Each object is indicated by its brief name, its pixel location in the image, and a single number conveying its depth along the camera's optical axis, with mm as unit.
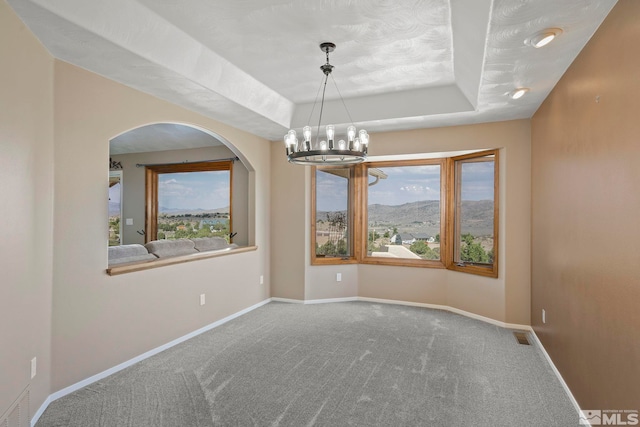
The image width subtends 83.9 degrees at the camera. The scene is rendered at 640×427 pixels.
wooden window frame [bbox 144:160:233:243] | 6617
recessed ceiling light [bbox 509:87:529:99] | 3248
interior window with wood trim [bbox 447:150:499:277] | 4602
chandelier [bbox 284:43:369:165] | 3182
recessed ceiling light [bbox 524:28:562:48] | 2182
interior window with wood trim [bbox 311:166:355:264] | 5617
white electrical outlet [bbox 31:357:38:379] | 2385
